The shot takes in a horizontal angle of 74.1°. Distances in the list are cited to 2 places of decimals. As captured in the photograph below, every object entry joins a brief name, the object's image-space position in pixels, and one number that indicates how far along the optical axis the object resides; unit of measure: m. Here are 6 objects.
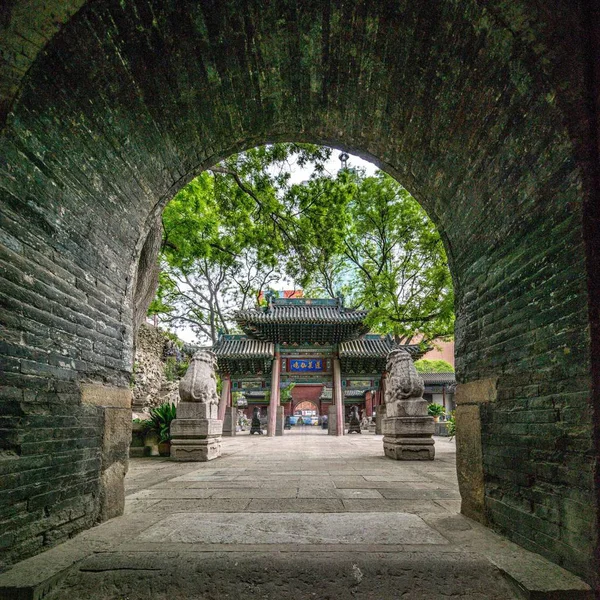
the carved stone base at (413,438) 7.49
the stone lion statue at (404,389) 7.52
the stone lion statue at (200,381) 7.77
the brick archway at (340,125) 2.37
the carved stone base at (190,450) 7.60
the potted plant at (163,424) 8.36
